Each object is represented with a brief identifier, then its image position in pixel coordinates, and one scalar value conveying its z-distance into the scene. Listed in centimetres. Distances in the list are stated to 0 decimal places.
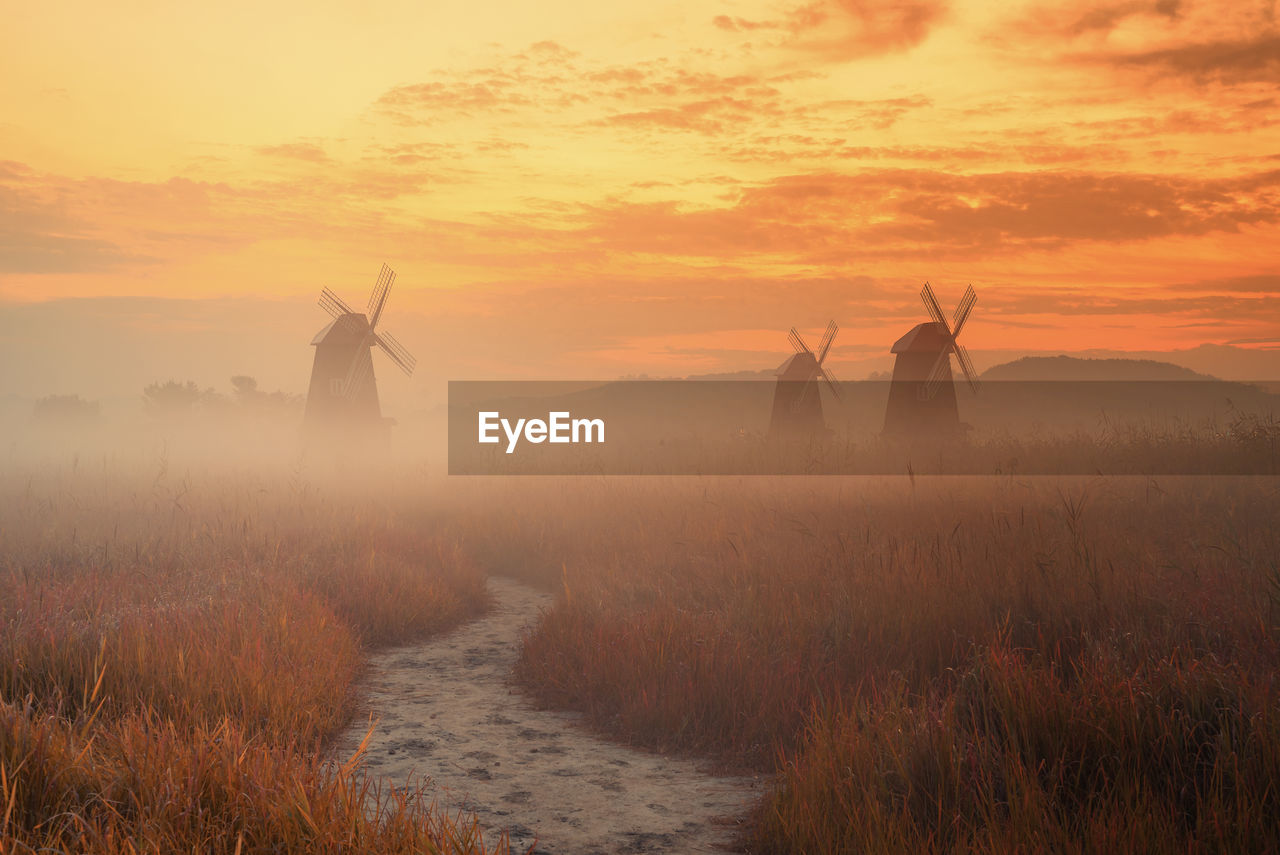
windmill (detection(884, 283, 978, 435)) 2822
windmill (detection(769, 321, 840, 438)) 3556
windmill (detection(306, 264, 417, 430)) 2959
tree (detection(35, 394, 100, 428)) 6128
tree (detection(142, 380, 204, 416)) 6034
